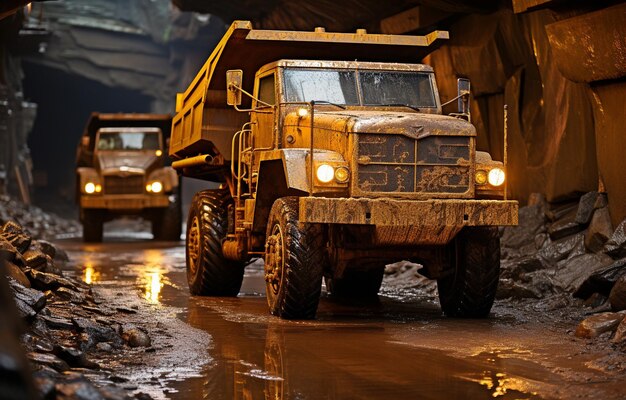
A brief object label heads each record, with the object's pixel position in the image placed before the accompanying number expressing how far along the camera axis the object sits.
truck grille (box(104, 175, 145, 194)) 41.22
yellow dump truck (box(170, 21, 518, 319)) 16.66
